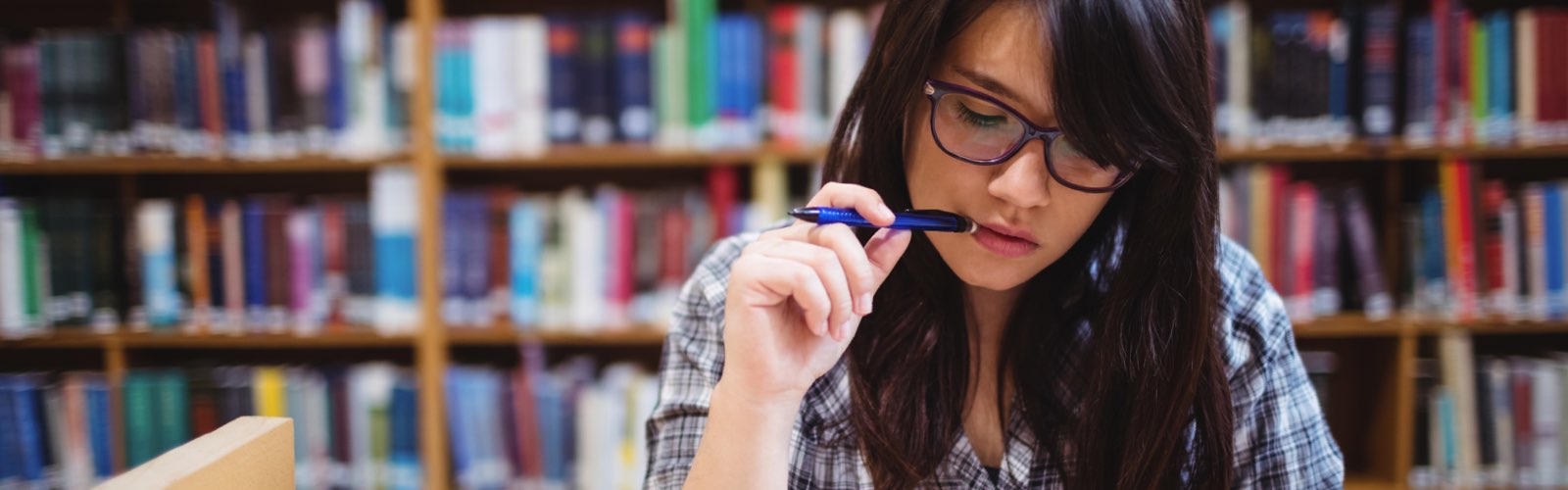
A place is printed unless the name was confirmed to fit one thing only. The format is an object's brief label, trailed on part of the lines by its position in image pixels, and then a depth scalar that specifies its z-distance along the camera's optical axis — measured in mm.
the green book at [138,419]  1923
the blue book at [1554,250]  1735
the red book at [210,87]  1830
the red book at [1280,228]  1773
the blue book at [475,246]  1857
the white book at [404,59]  1798
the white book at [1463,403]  1793
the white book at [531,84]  1798
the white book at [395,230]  1823
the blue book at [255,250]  1869
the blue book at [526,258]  1844
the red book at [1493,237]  1739
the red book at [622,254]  1843
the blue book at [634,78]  1785
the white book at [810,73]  1762
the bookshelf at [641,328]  1788
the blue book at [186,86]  1826
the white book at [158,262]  1864
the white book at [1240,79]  1729
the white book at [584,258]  1842
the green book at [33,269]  1861
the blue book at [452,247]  1855
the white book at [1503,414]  1790
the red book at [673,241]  1850
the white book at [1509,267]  1740
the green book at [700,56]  1769
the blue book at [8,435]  1911
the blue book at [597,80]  1796
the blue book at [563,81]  1799
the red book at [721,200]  1848
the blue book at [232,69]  1813
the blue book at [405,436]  1897
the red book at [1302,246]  1770
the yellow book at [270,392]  1919
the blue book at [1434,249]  1752
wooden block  437
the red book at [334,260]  1860
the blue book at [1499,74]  1706
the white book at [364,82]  1779
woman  665
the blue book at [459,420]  1897
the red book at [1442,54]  1698
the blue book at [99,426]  1930
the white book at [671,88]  1787
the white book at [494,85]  1796
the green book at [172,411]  1920
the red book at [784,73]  1768
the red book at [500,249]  1866
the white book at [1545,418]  1772
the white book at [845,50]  1755
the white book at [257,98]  1823
